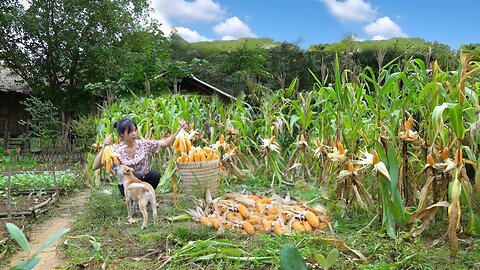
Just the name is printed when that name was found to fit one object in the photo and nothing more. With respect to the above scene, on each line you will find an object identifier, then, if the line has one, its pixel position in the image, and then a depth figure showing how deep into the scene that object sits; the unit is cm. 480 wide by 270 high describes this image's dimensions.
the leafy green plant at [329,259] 122
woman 420
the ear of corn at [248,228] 321
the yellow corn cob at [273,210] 354
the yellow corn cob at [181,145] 425
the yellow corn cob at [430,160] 286
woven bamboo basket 412
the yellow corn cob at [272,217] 338
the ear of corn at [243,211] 354
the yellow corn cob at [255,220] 335
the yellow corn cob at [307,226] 320
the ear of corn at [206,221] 336
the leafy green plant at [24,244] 65
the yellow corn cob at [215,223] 333
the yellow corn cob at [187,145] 430
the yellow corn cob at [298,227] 319
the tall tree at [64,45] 1345
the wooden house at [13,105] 1486
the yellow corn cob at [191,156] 418
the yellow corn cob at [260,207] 360
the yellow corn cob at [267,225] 323
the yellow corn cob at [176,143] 430
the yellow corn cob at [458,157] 271
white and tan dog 361
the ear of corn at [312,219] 326
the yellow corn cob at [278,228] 316
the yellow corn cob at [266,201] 384
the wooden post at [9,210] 424
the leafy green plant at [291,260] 74
